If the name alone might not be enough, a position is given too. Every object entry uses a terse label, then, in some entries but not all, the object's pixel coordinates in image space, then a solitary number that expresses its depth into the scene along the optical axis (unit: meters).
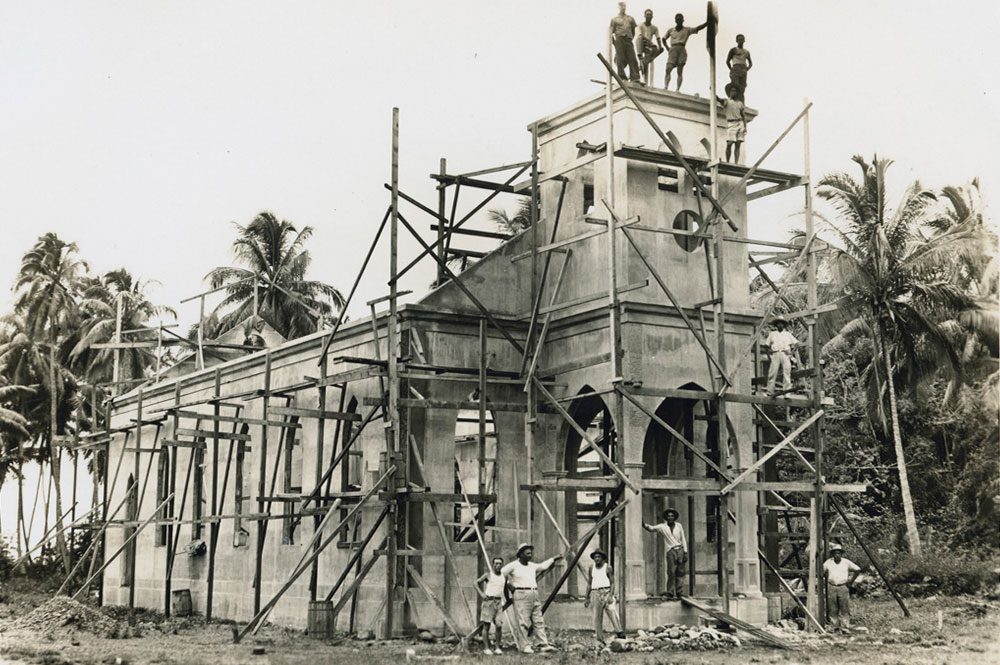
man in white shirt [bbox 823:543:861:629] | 22.98
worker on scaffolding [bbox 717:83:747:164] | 25.52
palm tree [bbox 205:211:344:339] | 56.09
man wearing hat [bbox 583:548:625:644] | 20.58
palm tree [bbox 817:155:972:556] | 36.59
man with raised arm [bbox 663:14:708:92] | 25.39
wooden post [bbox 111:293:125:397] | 36.93
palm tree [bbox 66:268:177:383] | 53.25
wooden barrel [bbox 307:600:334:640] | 22.80
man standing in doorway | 22.36
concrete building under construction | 22.34
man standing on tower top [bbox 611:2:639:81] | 25.17
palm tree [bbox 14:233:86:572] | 49.00
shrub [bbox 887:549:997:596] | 31.06
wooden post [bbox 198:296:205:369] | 34.19
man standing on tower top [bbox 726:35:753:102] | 25.40
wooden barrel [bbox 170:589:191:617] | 29.91
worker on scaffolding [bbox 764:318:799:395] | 24.09
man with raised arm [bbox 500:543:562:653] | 20.06
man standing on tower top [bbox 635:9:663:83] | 25.50
